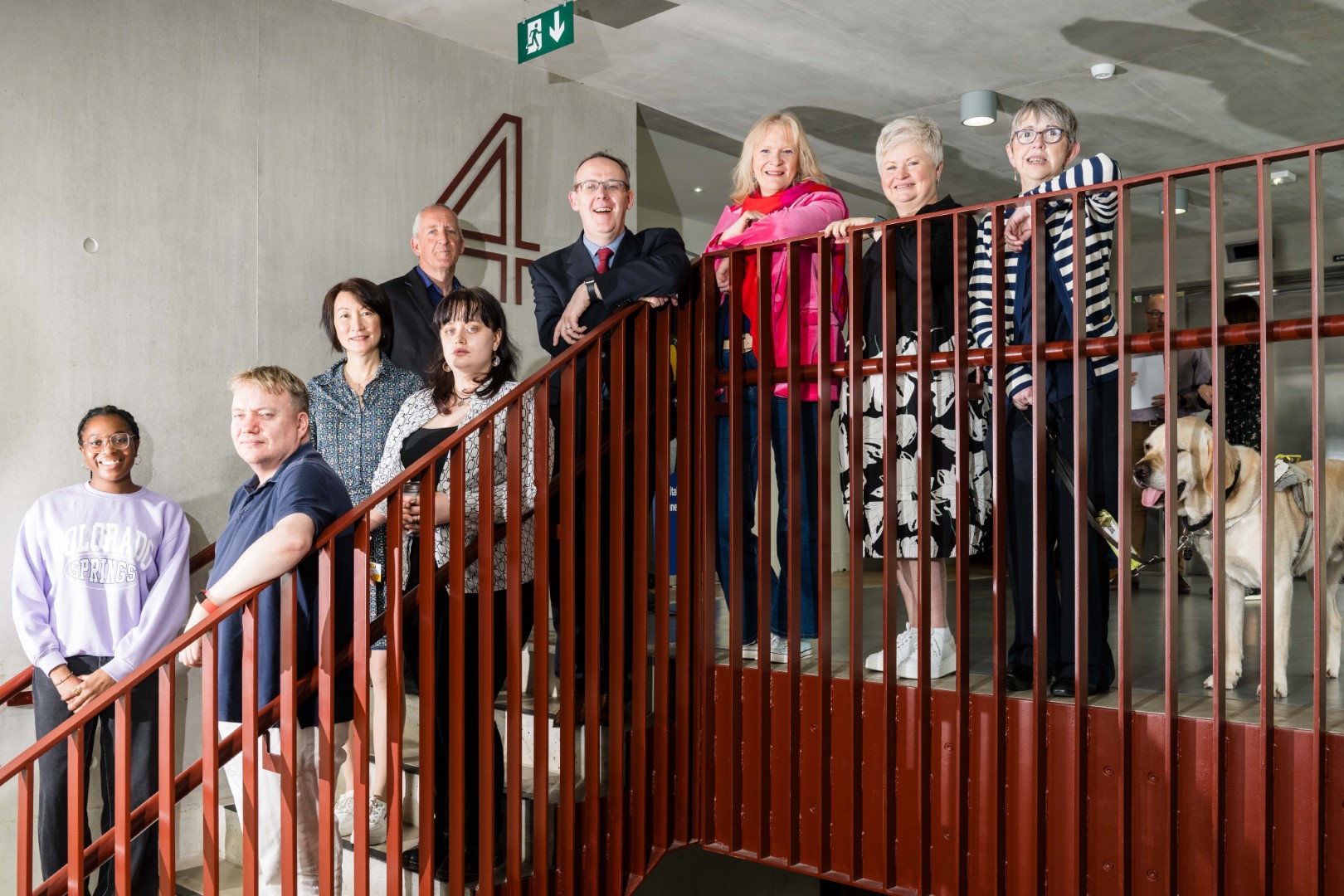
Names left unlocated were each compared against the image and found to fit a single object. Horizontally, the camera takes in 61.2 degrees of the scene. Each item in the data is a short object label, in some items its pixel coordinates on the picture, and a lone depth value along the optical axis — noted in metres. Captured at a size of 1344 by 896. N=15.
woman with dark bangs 2.63
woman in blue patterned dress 3.54
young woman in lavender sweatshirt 3.36
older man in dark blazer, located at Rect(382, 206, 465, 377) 4.06
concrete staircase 2.86
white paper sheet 5.84
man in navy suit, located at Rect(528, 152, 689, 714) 2.99
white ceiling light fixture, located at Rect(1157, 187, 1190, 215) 7.55
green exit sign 4.56
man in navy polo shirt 2.42
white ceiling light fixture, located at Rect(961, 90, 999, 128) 5.78
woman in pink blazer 3.06
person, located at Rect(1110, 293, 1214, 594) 5.21
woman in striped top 2.62
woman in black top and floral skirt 2.85
